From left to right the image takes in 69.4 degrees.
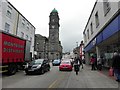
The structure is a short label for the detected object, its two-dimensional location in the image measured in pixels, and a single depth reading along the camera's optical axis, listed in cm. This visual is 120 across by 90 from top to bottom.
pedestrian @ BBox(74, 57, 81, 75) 861
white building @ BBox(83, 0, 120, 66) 606
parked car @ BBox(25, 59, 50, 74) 848
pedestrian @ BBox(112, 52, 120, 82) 572
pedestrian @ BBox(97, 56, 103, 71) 1037
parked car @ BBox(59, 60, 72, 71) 1115
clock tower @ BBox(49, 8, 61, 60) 4562
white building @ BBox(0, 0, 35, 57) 1334
